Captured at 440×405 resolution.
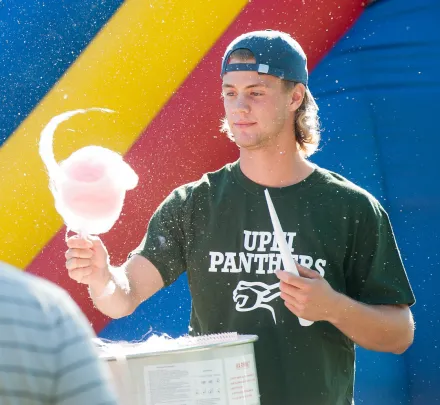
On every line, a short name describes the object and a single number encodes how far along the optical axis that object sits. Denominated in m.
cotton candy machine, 9.02
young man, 9.36
